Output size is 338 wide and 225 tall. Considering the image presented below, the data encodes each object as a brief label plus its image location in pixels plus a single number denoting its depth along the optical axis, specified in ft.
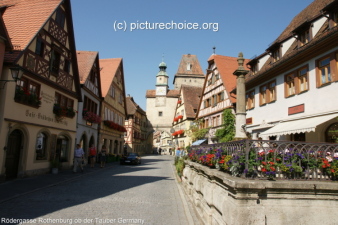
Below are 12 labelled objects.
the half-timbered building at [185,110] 141.38
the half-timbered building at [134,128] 156.66
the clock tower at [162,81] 239.36
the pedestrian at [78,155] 56.26
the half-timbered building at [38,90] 39.70
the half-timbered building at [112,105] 90.02
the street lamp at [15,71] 34.53
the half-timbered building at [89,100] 68.80
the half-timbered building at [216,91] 89.71
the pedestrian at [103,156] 70.08
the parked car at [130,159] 86.17
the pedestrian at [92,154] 68.25
